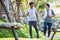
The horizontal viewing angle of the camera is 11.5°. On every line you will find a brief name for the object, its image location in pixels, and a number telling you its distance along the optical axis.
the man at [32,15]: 15.08
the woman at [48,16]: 15.42
